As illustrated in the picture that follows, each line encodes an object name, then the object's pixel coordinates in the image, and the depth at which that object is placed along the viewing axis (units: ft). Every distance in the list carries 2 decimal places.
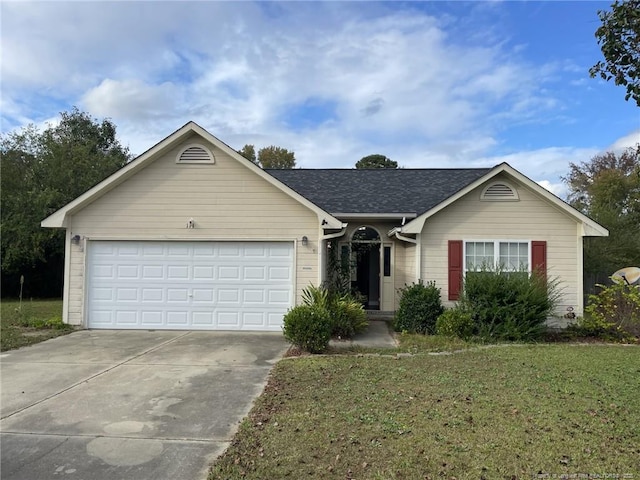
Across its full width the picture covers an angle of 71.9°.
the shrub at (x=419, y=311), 34.35
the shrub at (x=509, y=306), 32.27
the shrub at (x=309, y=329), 27.40
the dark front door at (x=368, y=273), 44.45
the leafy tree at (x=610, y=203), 50.33
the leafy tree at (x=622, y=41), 12.46
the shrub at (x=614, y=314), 33.30
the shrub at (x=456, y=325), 32.22
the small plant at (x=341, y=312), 32.50
